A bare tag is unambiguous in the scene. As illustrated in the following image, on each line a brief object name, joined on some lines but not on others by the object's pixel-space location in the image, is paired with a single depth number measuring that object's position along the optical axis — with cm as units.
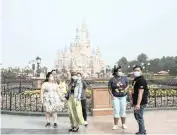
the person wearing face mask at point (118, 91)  801
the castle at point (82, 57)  7975
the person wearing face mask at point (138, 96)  719
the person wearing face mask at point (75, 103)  798
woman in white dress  879
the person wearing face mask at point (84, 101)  850
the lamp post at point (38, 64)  3068
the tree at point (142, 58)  11447
